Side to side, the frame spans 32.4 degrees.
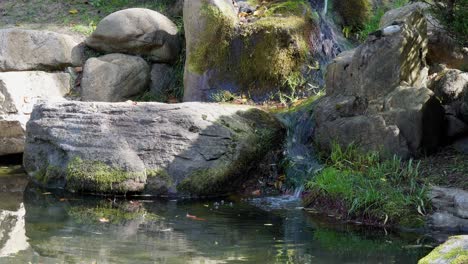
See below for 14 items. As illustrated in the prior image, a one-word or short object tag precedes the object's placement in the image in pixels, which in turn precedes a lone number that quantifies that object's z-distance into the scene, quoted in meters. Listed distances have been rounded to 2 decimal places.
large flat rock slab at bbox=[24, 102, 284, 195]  10.73
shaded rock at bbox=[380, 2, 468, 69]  11.95
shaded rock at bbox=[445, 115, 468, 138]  10.79
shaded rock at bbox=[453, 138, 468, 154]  10.55
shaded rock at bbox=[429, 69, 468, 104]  11.05
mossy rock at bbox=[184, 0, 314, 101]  13.00
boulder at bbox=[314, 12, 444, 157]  10.40
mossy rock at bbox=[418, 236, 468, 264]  5.93
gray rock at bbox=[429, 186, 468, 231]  8.97
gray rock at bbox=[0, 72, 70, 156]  12.73
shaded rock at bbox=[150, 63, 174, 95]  14.42
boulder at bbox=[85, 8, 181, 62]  14.14
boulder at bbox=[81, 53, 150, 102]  13.84
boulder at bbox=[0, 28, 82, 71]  13.88
